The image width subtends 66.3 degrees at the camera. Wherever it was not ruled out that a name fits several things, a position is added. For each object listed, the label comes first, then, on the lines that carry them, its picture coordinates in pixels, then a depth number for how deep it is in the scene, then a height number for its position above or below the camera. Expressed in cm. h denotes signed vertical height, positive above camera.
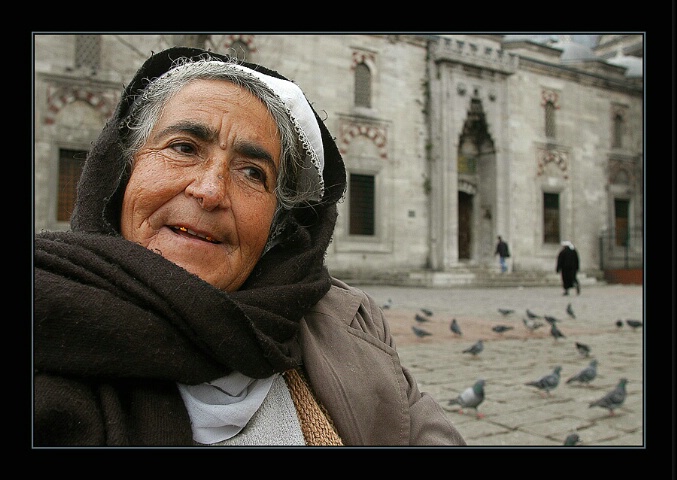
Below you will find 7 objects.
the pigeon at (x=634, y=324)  817 -136
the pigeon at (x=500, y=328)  718 -125
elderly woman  111 -14
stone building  1334 +345
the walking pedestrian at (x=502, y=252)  1886 -50
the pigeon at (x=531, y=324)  770 -128
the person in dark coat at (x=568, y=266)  1441 -79
